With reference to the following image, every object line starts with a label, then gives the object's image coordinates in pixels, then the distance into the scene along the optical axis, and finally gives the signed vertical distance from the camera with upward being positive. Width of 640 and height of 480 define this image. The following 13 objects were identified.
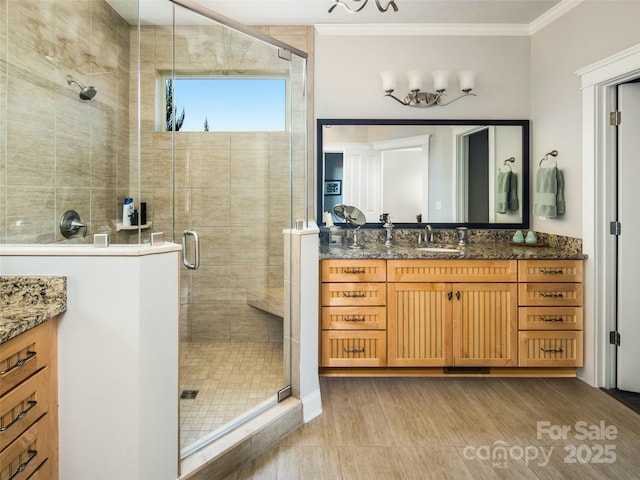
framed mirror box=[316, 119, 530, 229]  3.58 +0.53
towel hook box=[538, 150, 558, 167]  3.32 +0.62
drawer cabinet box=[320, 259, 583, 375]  3.00 -0.53
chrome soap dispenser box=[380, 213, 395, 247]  3.46 +0.08
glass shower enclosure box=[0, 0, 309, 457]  1.83 +0.36
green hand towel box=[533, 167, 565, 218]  3.23 +0.32
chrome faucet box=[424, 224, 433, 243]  3.56 +0.01
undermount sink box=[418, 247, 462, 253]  3.16 -0.10
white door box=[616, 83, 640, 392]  2.81 -0.01
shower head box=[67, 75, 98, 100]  2.35 +0.77
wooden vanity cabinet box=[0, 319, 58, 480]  1.30 -0.54
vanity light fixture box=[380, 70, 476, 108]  3.49 +1.19
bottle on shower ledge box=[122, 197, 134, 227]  1.69 +0.09
